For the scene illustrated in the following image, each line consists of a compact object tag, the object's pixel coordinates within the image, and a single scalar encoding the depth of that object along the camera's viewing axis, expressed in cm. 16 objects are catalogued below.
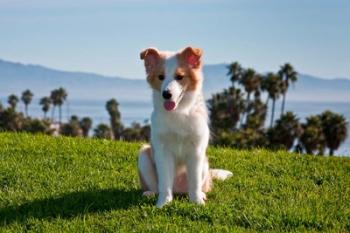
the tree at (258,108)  7379
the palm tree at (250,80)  7350
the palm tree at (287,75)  7350
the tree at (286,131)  6134
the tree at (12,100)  10388
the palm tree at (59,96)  10788
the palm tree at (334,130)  6053
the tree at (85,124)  10588
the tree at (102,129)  9781
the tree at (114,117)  10975
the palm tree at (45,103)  11002
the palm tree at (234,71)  7375
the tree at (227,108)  6894
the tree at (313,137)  5993
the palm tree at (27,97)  11330
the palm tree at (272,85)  7375
